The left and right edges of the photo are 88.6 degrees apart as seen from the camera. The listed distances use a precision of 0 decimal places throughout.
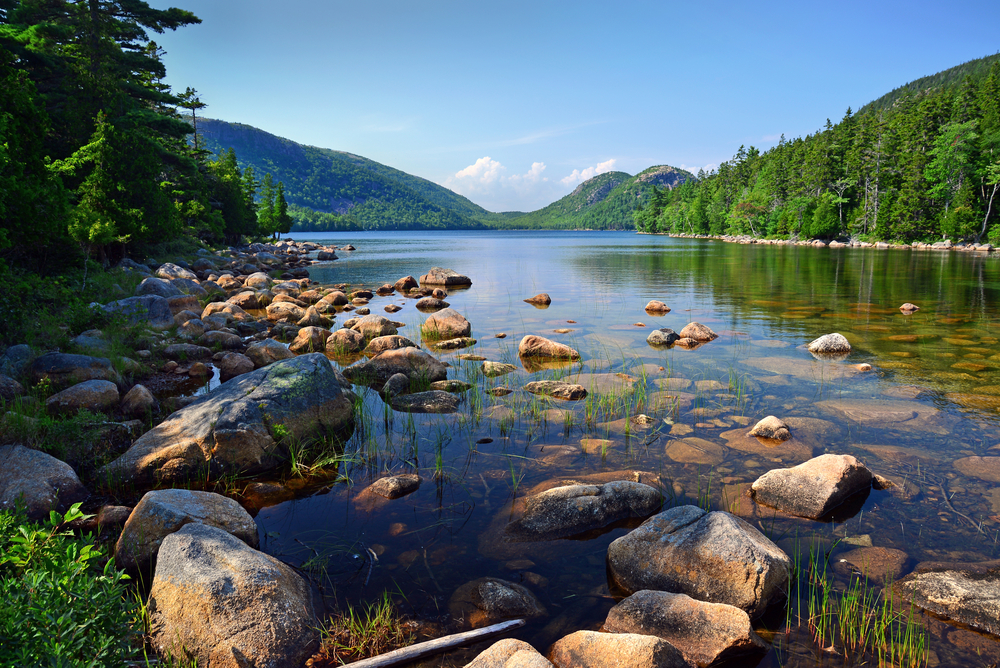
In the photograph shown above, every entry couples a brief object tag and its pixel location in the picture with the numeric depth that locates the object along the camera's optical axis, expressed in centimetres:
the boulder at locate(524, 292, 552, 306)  2441
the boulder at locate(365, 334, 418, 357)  1379
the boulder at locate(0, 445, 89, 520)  556
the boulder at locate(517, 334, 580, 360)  1357
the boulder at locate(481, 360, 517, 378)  1206
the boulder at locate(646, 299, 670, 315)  2158
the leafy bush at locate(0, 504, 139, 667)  273
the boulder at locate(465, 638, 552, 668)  356
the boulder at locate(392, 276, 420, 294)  3150
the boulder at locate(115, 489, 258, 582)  485
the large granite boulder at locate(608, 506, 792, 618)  459
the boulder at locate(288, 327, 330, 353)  1458
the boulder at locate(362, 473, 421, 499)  673
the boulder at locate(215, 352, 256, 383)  1156
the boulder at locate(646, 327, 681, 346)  1538
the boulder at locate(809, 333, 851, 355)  1387
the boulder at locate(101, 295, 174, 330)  1394
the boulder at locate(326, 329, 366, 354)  1434
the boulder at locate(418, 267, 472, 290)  3219
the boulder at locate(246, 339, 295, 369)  1220
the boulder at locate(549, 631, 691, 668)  373
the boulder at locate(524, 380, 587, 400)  1038
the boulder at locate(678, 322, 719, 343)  1566
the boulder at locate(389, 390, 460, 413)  978
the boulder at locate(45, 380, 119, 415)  816
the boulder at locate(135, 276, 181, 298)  1850
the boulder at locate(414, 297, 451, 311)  2353
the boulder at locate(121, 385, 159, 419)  864
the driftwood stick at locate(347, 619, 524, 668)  390
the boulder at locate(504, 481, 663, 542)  584
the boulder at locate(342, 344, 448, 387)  1155
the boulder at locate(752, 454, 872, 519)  613
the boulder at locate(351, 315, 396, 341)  1598
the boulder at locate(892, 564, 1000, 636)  441
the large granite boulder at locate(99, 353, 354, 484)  685
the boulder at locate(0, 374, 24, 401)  805
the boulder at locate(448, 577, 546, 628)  456
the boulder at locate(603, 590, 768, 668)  406
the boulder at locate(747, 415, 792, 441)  823
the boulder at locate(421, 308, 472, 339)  1659
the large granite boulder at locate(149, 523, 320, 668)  382
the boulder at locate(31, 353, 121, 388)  907
